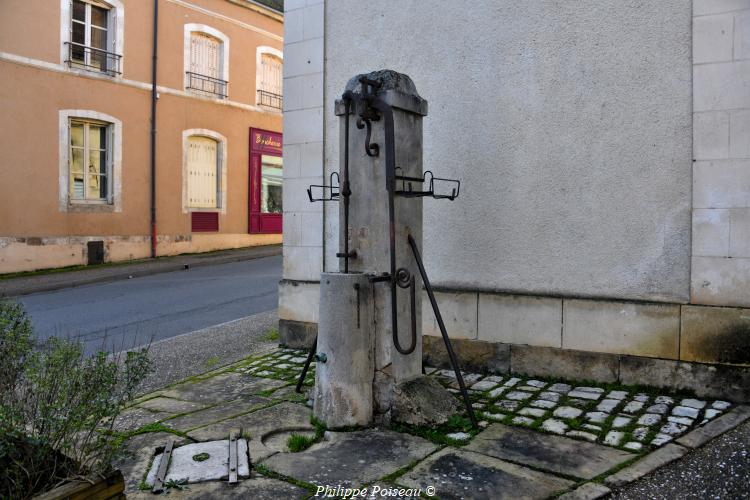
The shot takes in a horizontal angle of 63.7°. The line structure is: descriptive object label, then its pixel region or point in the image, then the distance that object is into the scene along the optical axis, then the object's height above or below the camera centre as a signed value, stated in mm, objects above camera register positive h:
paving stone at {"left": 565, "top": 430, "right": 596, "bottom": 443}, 3821 -1270
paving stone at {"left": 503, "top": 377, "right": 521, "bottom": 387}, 5036 -1235
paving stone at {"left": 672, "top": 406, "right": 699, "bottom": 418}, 4188 -1219
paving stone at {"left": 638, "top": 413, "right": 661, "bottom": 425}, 4070 -1237
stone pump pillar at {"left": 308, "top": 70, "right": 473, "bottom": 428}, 4070 -281
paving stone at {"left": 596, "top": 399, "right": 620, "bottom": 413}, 4352 -1232
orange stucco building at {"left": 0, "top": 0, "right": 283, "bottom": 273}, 13430 +2654
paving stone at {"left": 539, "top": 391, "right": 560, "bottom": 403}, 4612 -1239
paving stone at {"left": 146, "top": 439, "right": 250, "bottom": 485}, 3299 -1330
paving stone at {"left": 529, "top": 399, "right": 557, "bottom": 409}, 4461 -1249
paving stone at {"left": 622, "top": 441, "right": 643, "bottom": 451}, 3643 -1266
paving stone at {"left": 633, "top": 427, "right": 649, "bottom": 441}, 3809 -1254
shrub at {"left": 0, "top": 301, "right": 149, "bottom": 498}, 2453 -785
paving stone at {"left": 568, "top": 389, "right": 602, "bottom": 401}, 4633 -1226
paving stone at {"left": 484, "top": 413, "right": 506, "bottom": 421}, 4215 -1271
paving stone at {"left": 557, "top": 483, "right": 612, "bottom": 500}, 3016 -1294
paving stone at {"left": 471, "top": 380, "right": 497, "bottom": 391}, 4941 -1245
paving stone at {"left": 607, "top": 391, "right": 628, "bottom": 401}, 4613 -1216
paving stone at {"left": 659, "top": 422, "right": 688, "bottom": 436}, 3881 -1242
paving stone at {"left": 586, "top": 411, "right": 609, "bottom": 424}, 4141 -1249
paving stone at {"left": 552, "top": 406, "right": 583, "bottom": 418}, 4248 -1251
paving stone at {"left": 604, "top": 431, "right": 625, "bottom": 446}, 3744 -1264
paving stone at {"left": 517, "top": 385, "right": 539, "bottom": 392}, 4867 -1238
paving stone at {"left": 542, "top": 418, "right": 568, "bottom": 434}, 3971 -1268
